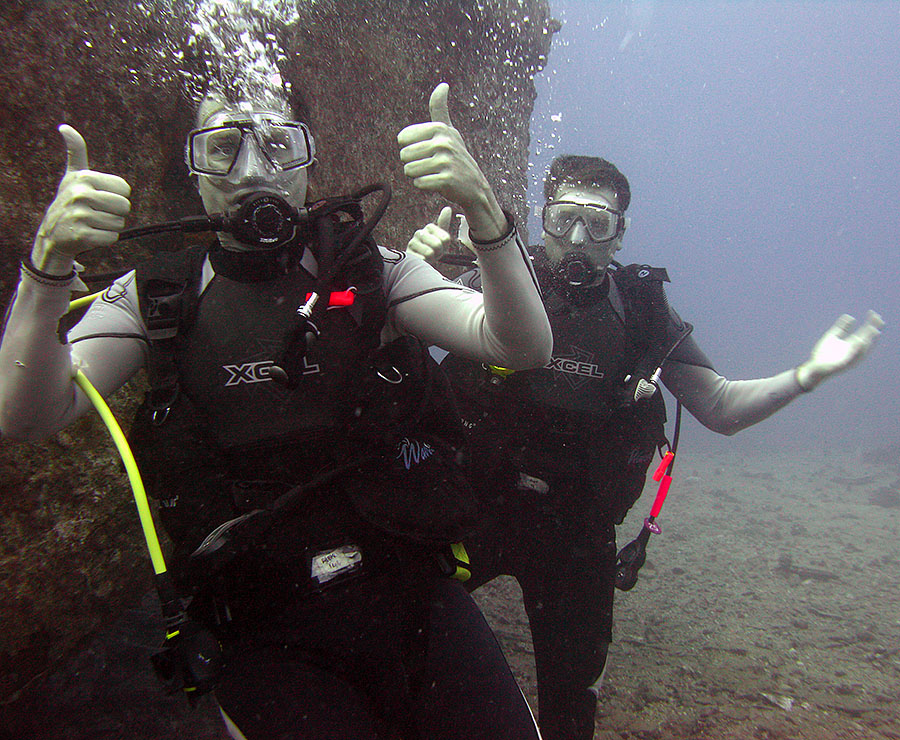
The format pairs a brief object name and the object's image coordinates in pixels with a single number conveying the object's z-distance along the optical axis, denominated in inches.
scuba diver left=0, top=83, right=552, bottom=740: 31.5
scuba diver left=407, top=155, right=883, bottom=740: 47.8
